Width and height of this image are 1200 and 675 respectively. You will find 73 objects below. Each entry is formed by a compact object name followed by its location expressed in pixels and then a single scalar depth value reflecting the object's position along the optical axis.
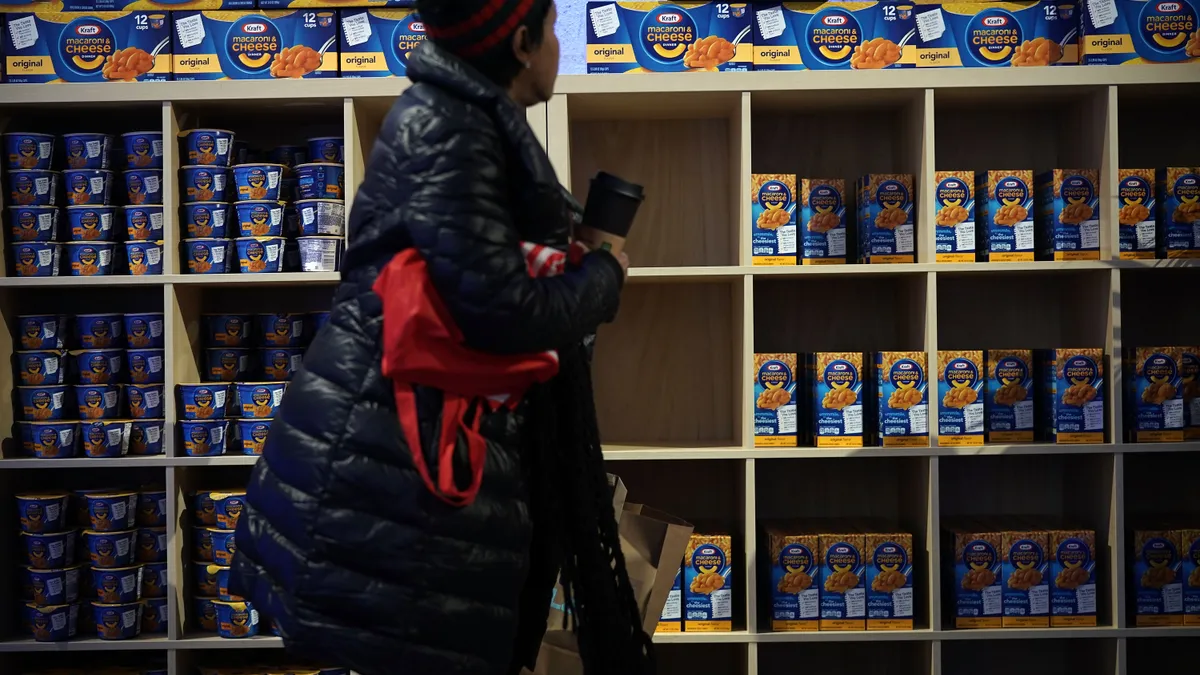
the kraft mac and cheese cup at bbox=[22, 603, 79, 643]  2.62
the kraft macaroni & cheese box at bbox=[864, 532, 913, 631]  2.66
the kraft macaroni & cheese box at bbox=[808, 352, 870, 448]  2.67
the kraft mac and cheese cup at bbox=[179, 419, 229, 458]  2.65
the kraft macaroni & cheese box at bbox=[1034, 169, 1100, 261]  2.67
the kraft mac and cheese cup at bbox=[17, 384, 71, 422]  2.67
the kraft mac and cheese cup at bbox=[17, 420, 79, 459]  2.65
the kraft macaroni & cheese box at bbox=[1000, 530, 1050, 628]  2.66
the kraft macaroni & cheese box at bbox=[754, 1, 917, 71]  2.71
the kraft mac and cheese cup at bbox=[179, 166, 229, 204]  2.66
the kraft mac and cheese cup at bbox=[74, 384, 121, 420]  2.67
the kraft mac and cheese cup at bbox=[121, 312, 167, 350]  2.70
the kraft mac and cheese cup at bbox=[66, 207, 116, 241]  2.68
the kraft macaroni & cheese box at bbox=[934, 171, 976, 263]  2.69
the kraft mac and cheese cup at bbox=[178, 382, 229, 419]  2.64
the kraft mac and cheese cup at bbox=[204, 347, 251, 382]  2.73
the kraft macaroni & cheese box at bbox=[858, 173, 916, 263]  2.70
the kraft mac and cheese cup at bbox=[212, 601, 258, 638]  2.63
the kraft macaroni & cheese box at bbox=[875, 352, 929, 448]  2.64
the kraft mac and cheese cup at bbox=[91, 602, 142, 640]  2.62
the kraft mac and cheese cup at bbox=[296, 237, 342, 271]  2.67
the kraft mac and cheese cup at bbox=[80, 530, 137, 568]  2.64
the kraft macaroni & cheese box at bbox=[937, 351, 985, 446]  2.66
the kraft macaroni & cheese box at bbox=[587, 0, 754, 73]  2.68
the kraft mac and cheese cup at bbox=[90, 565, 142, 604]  2.63
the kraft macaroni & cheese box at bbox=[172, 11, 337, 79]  2.71
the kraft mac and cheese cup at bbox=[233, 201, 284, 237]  2.66
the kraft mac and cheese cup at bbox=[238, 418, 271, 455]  2.65
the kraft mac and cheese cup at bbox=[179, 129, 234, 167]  2.67
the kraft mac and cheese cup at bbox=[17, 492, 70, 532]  2.64
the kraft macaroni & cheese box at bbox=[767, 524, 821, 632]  2.66
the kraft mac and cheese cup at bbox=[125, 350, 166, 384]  2.69
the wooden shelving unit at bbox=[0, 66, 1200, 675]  2.95
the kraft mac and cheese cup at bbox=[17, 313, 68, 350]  2.69
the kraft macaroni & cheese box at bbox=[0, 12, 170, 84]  2.71
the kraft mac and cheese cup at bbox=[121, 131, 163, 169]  2.69
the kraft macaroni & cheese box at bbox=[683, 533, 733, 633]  2.67
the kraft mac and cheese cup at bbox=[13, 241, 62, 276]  2.67
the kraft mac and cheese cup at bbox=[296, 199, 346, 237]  2.67
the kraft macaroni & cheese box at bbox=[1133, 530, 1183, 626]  2.65
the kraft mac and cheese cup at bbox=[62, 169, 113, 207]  2.69
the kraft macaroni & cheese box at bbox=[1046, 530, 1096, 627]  2.66
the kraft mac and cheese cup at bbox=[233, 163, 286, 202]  2.66
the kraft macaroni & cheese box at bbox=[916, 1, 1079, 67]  2.71
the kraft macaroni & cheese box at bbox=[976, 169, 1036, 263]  2.67
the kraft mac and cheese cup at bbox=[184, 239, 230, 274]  2.66
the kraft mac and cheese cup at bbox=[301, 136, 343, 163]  2.69
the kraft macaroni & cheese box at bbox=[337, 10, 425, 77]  2.72
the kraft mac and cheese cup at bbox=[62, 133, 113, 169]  2.69
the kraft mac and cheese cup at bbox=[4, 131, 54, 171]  2.66
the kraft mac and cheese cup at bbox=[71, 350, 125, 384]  2.68
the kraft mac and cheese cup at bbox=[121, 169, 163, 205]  2.70
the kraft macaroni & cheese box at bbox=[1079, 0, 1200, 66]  2.67
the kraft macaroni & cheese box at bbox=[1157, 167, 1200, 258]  2.66
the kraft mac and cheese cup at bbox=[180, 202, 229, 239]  2.67
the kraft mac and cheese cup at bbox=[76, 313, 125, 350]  2.69
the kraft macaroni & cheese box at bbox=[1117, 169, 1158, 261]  2.67
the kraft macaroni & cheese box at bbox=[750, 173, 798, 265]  2.68
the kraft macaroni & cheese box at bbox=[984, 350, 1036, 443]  2.69
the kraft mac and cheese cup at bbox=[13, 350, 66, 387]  2.68
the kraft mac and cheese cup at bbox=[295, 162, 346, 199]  2.68
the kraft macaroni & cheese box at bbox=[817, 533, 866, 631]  2.66
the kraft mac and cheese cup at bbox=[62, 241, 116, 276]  2.68
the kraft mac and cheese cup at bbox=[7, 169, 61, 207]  2.67
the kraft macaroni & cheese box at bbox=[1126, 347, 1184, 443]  2.66
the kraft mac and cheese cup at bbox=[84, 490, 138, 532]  2.65
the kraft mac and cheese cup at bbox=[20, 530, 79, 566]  2.63
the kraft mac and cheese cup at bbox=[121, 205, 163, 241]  2.69
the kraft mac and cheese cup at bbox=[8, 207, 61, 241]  2.67
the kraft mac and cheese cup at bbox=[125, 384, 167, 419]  2.69
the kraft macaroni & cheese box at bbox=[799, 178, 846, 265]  2.72
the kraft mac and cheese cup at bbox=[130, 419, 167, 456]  2.68
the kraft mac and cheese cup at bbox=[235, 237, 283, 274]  2.67
